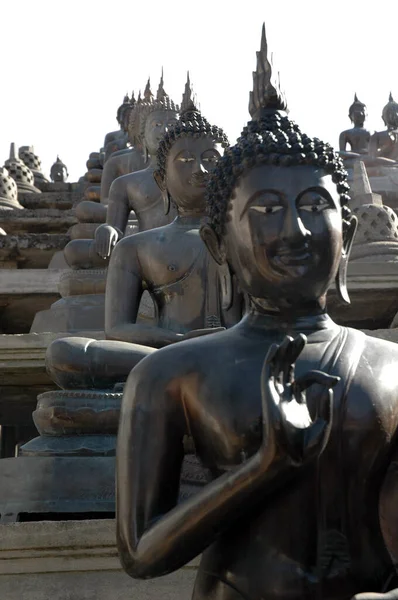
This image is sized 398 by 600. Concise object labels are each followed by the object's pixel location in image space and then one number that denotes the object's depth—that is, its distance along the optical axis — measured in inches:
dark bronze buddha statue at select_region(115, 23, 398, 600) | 81.7
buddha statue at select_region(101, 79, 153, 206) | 433.0
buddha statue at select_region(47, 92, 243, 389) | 199.6
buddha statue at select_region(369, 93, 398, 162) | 663.1
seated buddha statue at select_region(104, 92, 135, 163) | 606.6
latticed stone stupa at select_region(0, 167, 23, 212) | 612.1
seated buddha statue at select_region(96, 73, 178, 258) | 318.0
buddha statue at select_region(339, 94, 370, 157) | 679.7
